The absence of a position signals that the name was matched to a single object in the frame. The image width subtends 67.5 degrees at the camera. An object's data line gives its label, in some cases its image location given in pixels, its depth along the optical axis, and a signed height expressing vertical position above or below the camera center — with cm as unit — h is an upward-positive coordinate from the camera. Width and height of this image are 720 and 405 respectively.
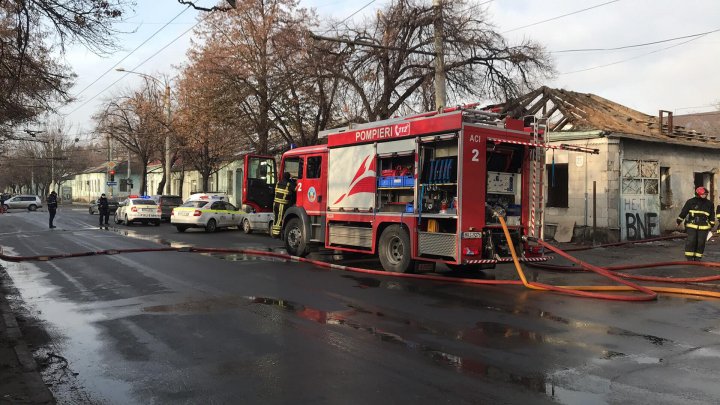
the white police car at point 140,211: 2788 -57
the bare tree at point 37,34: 794 +280
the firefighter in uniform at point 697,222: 1190 -38
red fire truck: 993 +29
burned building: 1733 +121
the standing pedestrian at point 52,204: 2619 -23
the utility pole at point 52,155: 7025 +589
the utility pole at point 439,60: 1656 +443
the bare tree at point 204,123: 2406 +375
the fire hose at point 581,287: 866 -144
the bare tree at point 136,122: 4022 +624
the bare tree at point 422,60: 1841 +514
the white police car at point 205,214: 2355 -61
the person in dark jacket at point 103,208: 2739 -42
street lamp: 3272 +435
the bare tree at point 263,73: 2295 +555
